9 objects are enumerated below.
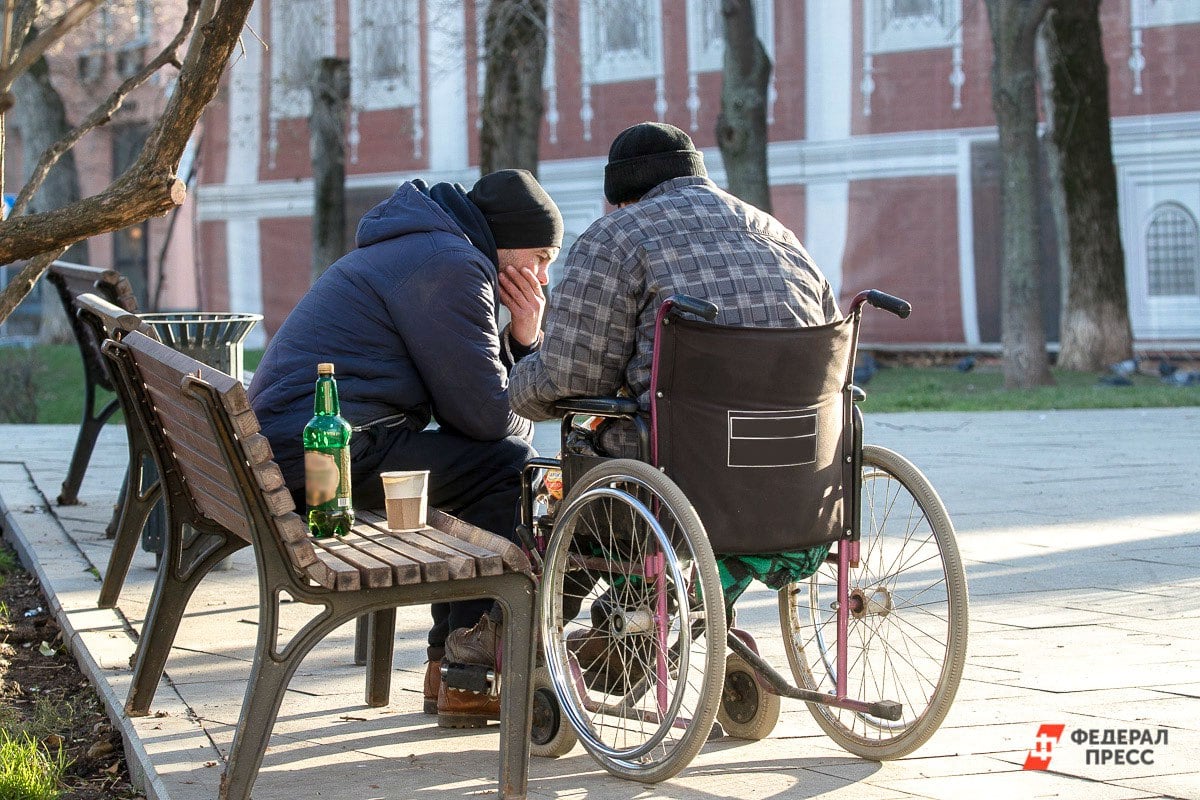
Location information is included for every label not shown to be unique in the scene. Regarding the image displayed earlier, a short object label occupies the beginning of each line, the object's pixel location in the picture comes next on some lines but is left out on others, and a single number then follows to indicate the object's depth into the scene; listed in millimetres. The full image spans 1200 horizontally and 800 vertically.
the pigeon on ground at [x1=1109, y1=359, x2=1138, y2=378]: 30331
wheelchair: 6527
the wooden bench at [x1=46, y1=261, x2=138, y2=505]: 13367
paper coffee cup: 7172
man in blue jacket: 7910
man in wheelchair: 7000
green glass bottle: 6930
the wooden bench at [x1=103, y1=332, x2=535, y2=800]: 6148
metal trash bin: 10820
